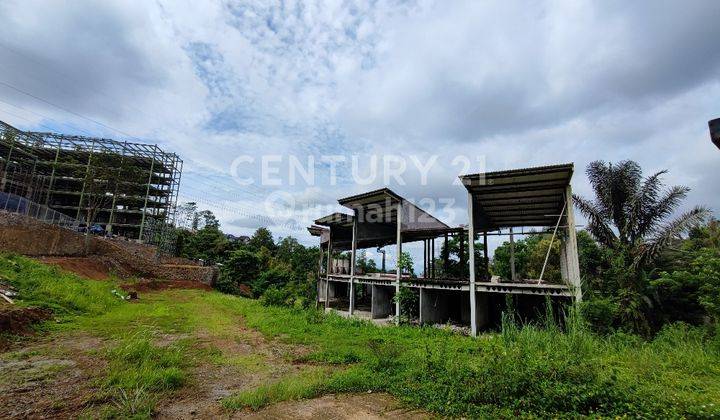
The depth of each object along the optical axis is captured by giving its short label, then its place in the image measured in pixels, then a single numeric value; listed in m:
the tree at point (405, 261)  14.08
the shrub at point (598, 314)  9.19
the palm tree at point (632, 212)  12.21
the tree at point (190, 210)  52.28
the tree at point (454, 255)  17.80
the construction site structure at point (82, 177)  40.61
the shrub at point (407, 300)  13.84
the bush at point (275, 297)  18.45
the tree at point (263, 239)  43.83
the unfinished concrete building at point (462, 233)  11.02
